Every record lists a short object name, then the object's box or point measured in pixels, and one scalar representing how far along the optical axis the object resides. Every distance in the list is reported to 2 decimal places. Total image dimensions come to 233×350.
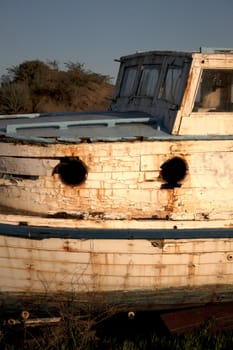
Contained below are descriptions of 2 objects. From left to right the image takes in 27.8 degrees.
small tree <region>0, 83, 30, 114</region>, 21.89
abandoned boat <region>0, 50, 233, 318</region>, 5.16
